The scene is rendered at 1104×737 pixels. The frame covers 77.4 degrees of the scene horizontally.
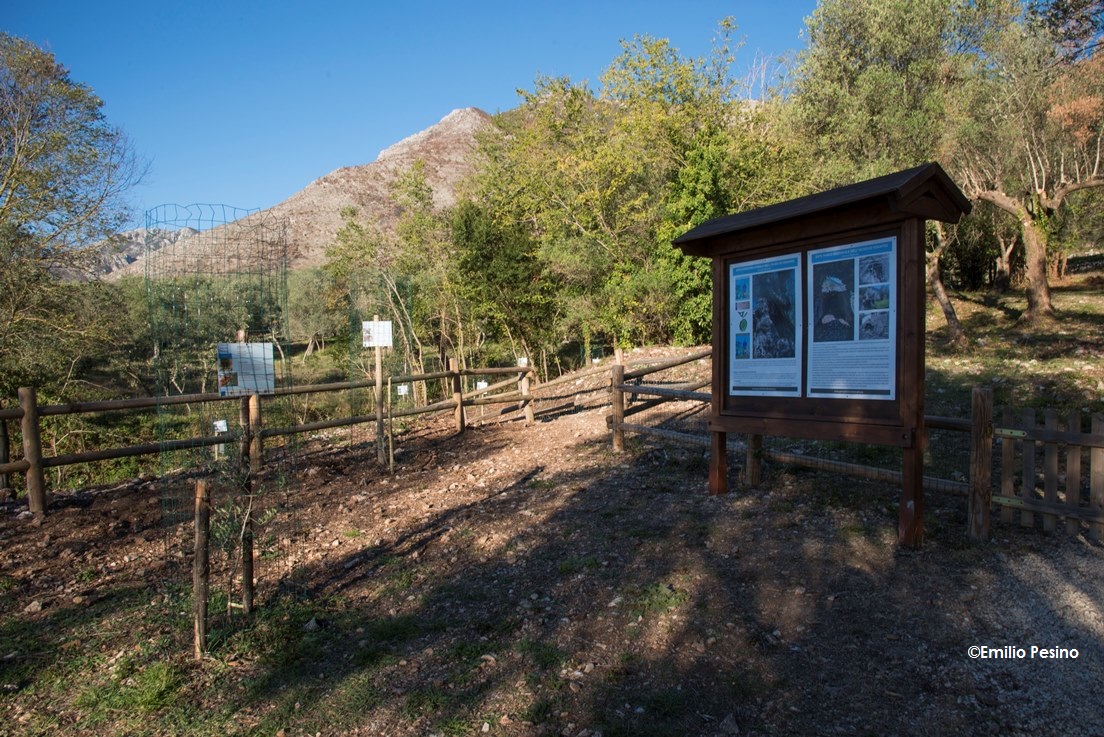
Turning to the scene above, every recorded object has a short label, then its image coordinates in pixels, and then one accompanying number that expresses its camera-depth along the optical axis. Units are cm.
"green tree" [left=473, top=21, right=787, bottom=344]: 1947
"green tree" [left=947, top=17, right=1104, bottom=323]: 1518
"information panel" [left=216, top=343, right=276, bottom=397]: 458
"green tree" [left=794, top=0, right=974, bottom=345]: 2161
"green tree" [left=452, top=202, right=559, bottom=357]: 2177
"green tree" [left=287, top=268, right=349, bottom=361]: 2345
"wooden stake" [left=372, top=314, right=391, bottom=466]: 947
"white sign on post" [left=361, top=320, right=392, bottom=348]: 933
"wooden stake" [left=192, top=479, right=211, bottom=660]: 409
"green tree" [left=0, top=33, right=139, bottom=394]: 1429
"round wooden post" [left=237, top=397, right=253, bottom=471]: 470
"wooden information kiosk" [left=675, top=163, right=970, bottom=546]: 477
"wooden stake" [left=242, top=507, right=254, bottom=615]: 448
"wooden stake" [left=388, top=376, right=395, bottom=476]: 896
